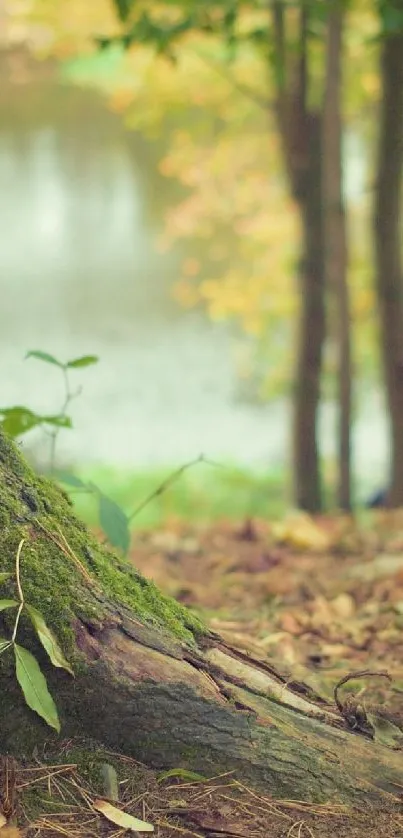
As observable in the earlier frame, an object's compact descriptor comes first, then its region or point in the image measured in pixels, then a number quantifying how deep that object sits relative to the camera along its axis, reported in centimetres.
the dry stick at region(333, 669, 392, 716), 206
